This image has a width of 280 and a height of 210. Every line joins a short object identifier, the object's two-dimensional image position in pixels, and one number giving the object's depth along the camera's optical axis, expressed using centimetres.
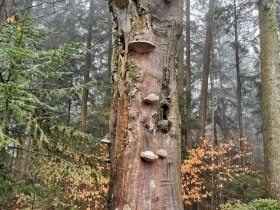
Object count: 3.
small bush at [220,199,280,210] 579
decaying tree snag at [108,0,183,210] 212
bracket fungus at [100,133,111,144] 236
